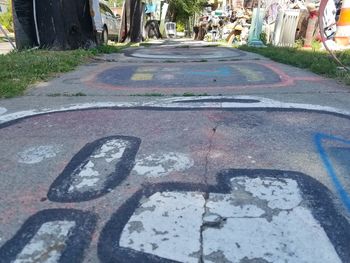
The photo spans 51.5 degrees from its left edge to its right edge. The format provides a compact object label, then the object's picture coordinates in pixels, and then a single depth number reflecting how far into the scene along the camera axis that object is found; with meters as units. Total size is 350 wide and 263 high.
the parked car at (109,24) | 13.66
